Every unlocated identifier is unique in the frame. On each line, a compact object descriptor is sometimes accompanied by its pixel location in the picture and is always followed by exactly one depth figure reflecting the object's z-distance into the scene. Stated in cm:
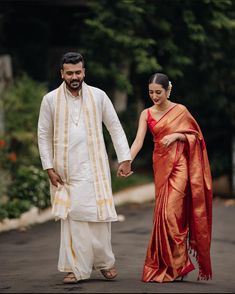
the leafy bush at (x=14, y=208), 1611
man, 1008
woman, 1030
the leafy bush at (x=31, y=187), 1716
